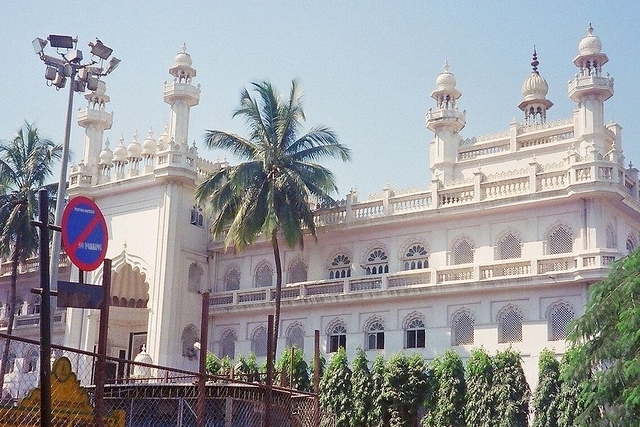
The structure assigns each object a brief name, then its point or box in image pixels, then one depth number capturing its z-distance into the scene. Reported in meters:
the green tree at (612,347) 15.07
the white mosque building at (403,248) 28.55
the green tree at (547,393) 24.52
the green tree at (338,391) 27.88
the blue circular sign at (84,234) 7.58
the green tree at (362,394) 27.58
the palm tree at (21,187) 35.62
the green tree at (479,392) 25.62
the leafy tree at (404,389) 27.17
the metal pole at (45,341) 6.51
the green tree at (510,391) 25.20
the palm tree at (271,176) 31.36
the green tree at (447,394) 26.27
